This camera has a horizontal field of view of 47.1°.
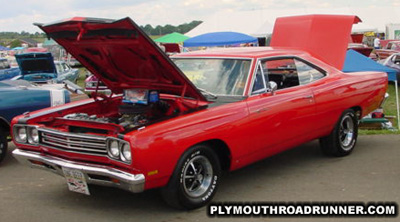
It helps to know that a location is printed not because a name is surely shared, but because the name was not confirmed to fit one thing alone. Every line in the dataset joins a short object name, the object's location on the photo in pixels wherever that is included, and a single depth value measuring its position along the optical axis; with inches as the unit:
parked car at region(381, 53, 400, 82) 683.4
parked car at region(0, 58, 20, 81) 695.8
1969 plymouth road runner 160.1
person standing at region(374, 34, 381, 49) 1104.8
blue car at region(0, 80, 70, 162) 249.9
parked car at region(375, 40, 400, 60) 830.5
